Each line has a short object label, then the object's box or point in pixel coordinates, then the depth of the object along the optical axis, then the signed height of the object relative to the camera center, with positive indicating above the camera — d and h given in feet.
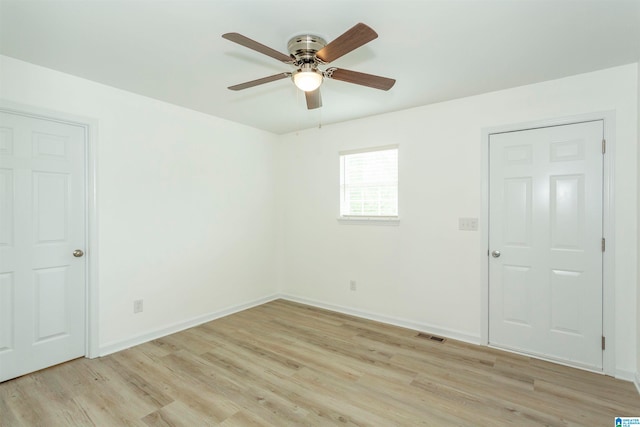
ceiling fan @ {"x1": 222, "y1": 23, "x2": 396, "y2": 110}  6.02 +3.04
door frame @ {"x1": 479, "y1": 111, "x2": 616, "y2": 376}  8.47 -0.72
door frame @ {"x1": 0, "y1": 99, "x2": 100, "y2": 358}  9.38 -0.85
